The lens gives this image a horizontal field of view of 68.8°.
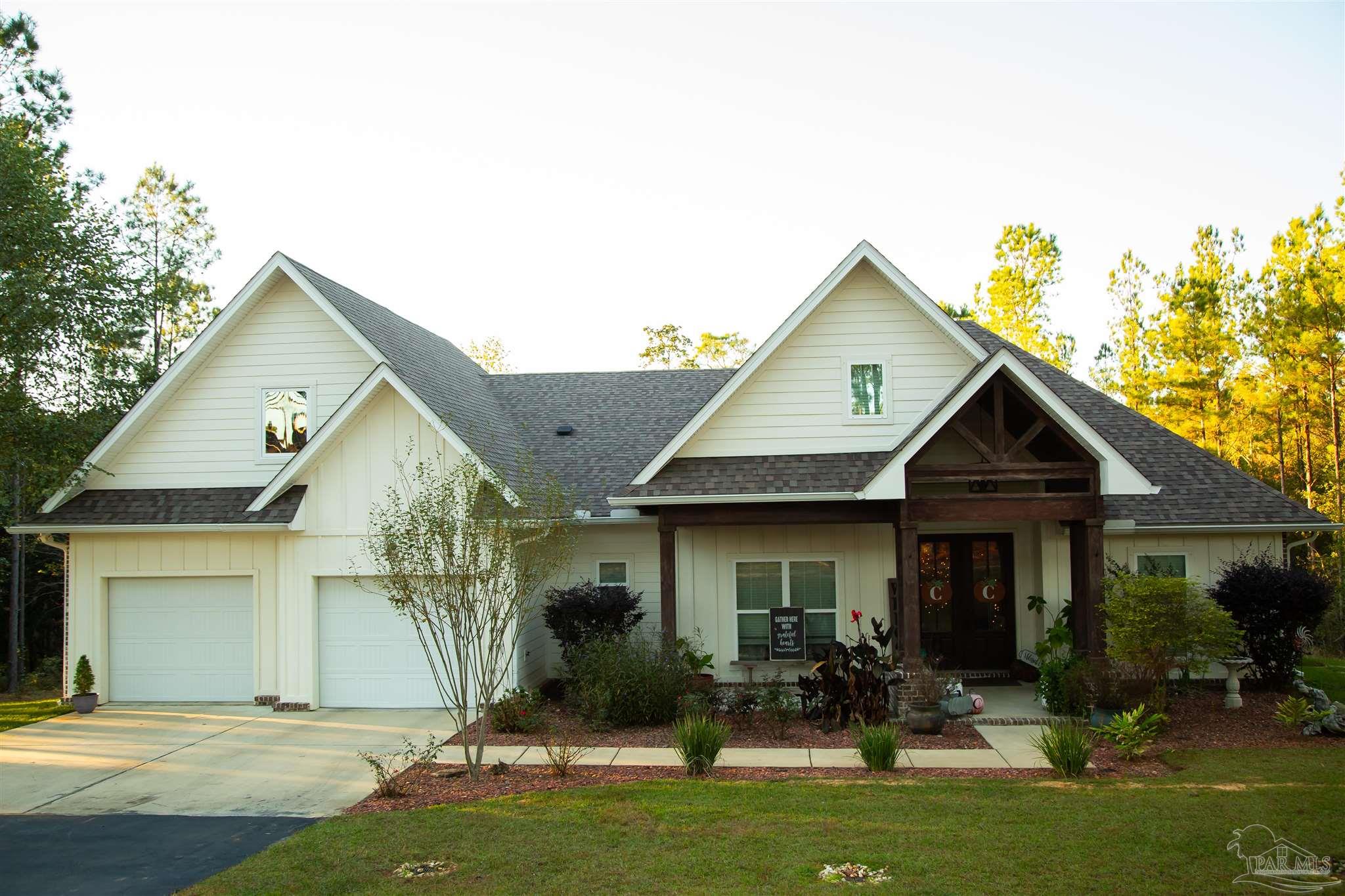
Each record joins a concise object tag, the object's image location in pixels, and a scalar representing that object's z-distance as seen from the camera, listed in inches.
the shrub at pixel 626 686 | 525.3
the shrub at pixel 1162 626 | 490.6
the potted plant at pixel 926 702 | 507.2
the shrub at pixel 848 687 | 520.1
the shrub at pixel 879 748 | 427.8
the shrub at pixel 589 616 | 599.2
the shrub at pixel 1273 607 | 573.6
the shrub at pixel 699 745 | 426.9
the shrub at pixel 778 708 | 507.8
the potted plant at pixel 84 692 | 606.2
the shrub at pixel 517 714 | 531.5
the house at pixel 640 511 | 597.6
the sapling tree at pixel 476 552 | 413.4
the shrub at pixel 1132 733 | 441.7
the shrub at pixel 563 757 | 426.9
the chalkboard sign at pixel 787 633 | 600.4
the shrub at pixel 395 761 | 402.3
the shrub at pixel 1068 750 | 410.0
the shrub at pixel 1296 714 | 500.1
